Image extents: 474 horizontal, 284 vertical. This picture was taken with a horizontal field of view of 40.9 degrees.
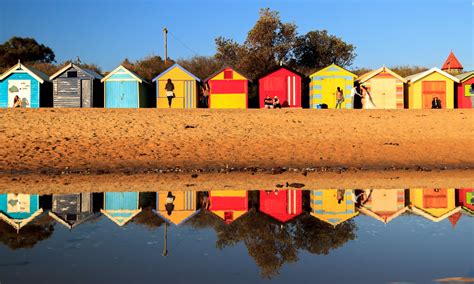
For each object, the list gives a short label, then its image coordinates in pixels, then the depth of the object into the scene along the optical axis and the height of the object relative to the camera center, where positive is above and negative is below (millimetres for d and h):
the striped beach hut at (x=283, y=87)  41312 +4229
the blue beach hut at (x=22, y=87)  40531 +4216
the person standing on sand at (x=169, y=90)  40031 +3921
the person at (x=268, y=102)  39844 +3112
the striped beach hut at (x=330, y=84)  41281 +4375
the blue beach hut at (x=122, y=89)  40469 +4047
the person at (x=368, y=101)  41531 +3280
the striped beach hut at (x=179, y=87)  40625 +4165
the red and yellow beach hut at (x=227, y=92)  40750 +3840
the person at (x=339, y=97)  40562 +3433
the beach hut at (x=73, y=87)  40375 +4175
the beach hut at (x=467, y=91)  42906 +4021
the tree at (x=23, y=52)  81562 +13734
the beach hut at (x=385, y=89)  41812 +4085
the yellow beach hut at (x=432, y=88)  42219 +4172
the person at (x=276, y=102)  40000 +3118
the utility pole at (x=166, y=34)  63562 +11897
